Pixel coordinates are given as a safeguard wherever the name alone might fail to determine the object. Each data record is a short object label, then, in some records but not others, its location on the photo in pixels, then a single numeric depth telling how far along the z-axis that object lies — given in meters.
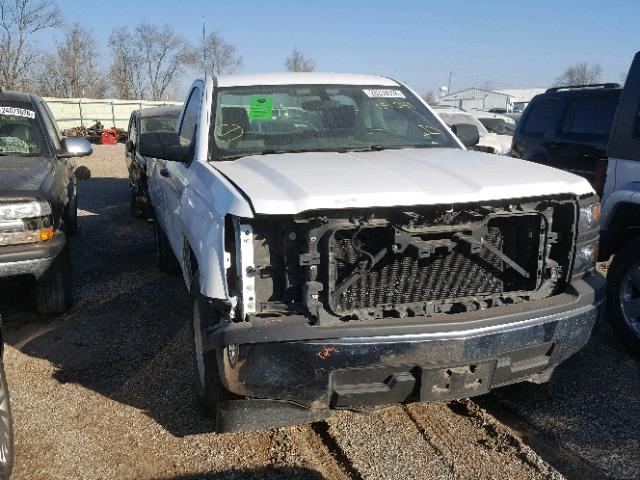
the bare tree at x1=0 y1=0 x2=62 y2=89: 50.06
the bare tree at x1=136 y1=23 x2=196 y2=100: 65.44
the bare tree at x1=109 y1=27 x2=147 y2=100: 62.91
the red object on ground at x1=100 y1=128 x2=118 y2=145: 29.38
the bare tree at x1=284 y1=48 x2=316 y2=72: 53.91
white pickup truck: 2.64
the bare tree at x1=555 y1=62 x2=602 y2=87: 68.12
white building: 64.89
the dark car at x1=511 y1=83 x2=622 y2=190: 6.84
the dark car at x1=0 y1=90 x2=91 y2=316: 4.50
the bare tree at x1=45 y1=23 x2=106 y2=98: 57.72
